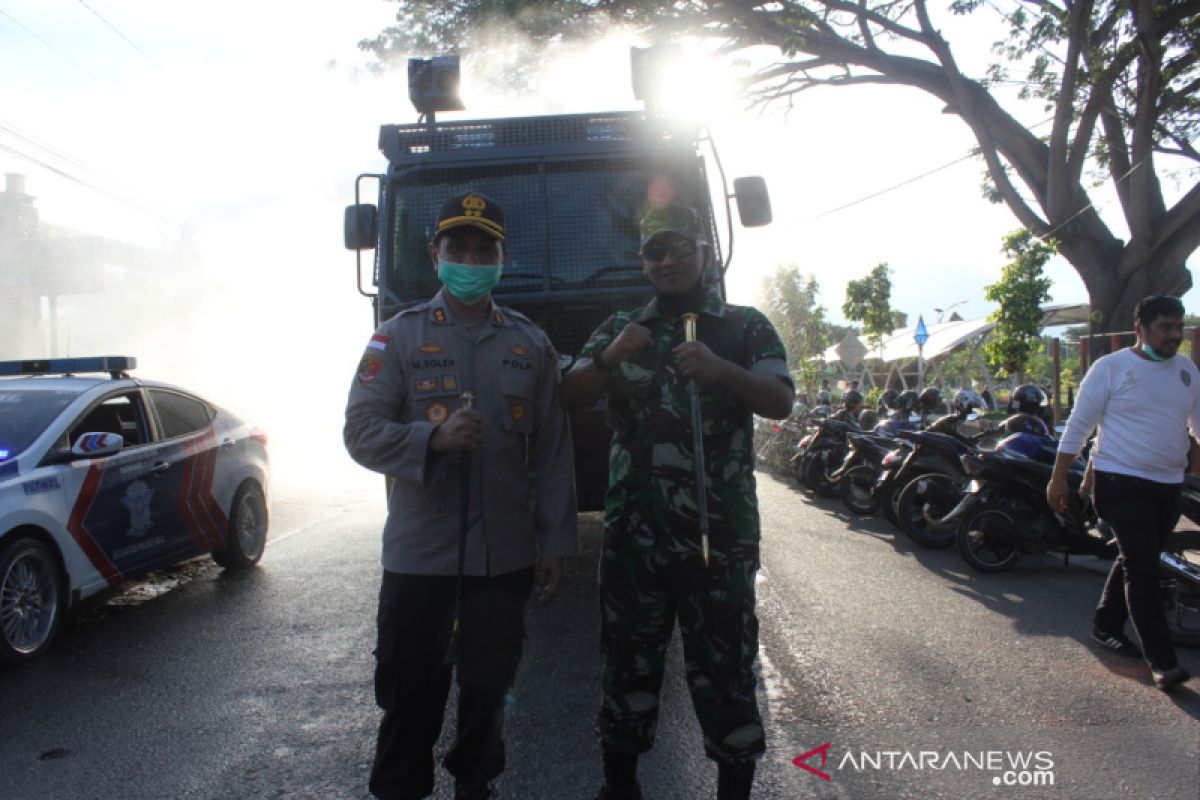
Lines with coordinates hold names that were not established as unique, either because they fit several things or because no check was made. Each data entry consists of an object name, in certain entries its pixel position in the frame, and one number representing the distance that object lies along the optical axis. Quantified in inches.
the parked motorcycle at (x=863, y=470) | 365.4
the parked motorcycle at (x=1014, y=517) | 246.2
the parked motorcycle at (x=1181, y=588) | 185.9
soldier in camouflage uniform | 100.6
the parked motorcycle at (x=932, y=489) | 294.2
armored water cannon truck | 218.1
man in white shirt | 161.8
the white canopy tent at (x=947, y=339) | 770.8
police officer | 96.8
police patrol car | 183.3
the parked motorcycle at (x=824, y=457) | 426.0
